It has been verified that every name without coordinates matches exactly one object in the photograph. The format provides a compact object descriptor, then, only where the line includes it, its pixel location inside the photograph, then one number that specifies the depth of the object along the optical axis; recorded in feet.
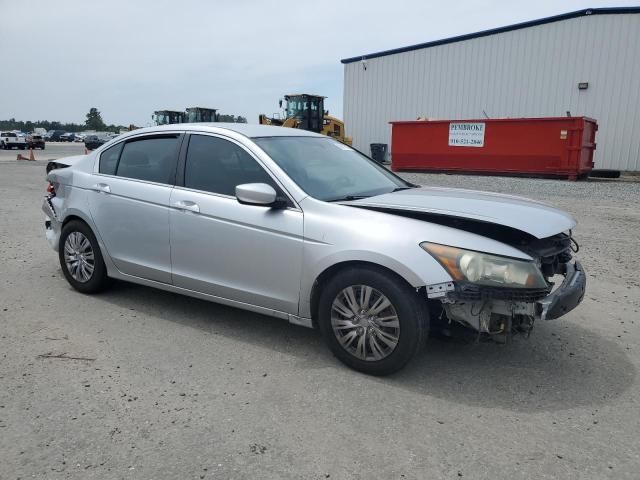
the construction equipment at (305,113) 89.56
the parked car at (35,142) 148.83
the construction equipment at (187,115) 118.01
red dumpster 55.36
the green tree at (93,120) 400.02
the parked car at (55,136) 271.49
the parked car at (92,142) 153.77
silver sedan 10.25
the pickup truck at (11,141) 145.79
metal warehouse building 68.23
